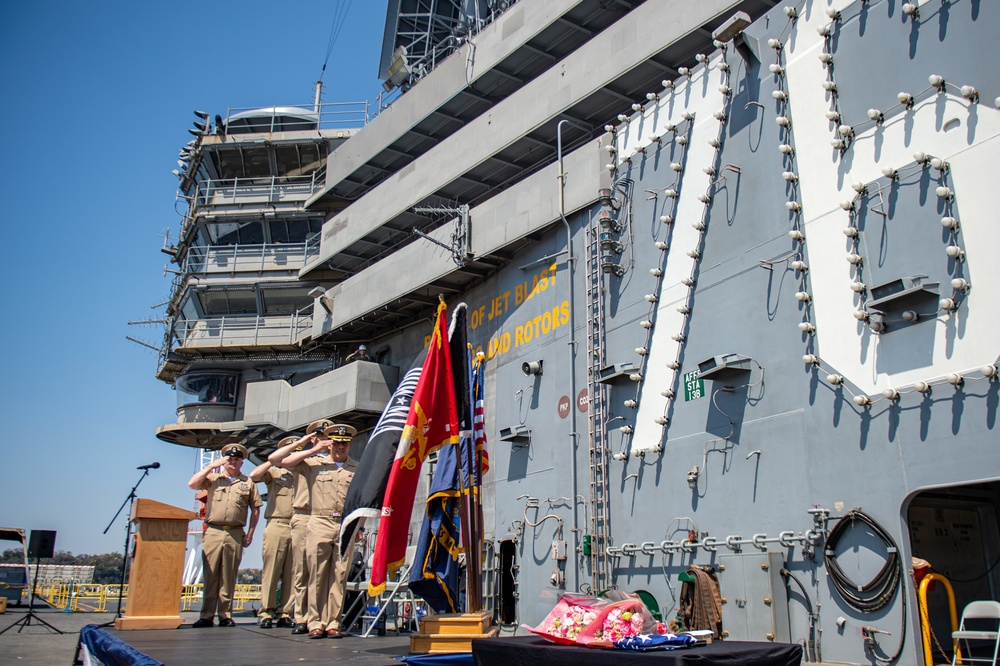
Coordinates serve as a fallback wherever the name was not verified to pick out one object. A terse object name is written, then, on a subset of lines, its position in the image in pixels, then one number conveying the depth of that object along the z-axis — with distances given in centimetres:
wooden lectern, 896
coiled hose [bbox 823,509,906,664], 698
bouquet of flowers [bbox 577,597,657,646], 403
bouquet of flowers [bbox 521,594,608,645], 421
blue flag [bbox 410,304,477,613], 646
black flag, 619
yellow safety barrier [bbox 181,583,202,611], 2522
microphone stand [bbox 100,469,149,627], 1014
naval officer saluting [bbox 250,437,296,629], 1022
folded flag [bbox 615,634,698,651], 381
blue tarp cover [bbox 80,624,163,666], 496
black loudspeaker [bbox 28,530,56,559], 1555
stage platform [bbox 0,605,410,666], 539
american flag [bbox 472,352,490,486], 719
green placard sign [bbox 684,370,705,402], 951
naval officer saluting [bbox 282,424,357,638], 831
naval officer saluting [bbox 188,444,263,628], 977
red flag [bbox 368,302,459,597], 596
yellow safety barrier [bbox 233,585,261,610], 2853
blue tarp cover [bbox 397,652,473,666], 509
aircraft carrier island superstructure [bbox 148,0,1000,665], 707
